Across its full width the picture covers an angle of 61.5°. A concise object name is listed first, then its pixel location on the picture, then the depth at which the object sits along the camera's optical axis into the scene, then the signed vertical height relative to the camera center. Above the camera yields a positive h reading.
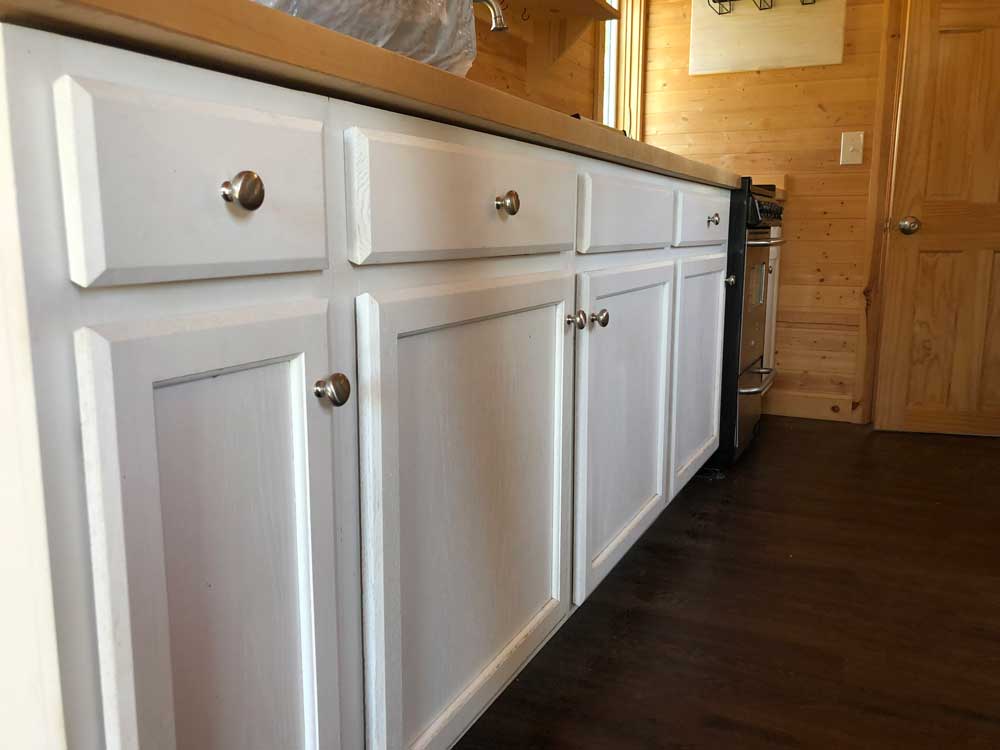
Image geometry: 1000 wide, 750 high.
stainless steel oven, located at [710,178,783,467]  2.56 -0.29
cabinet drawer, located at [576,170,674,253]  1.40 +0.02
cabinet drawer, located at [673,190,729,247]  2.00 +0.01
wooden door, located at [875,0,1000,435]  3.16 -0.05
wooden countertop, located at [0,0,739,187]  0.54 +0.13
